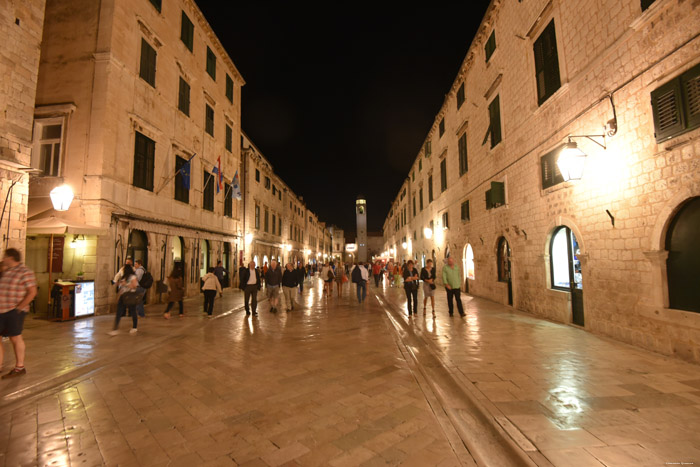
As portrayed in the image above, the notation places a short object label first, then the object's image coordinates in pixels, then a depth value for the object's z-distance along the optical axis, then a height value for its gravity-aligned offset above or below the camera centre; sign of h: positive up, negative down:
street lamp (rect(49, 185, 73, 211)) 9.40 +1.93
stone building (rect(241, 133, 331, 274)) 24.02 +4.53
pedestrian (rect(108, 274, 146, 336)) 7.93 -0.82
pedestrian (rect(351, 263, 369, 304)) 13.88 -0.63
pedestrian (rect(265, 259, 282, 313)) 11.20 -0.63
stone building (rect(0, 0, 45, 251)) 8.04 +3.94
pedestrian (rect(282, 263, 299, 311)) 12.08 -0.66
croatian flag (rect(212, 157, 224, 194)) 16.61 +4.30
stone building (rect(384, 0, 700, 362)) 5.42 +2.09
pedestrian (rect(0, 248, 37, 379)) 5.05 -0.50
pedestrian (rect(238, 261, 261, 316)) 10.80 -0.65
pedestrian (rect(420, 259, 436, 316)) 10.50 -0.57
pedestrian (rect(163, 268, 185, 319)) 10.18 -0.72
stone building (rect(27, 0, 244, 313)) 10.79 +4.51
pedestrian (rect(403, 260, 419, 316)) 10.37 -0.71
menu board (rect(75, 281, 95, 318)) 9.79 -0.98
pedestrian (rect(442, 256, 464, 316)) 9.73 -0.56
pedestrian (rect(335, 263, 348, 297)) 16.85 -0.67
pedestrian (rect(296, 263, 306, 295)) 16.02 -0.91
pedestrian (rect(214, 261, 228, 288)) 13.86 -0.25
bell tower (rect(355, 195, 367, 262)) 69.06 +7.88
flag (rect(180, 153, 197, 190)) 14.05 +3.83
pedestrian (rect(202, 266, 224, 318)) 10.64 -0.77
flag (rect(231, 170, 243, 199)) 18.68 +4.26
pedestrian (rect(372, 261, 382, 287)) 22.98 -0.69
